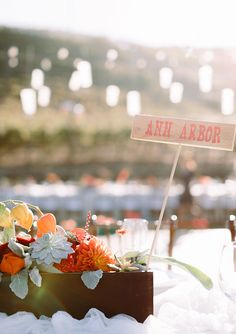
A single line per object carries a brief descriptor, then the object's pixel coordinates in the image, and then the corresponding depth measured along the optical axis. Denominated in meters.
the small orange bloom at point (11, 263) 1.69
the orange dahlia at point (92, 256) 1.72
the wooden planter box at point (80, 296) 1.70
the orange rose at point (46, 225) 1.78
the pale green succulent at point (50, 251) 1.69
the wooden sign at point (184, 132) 1.79
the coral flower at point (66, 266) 1.72
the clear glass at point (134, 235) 2.55
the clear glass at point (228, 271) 1.76
